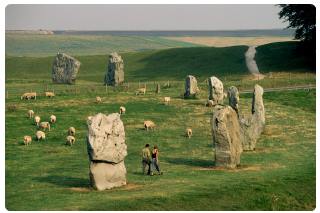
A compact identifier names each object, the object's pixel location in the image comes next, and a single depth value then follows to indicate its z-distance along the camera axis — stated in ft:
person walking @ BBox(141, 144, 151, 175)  163.12
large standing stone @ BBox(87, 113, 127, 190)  148.56
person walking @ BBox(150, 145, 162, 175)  163.02
